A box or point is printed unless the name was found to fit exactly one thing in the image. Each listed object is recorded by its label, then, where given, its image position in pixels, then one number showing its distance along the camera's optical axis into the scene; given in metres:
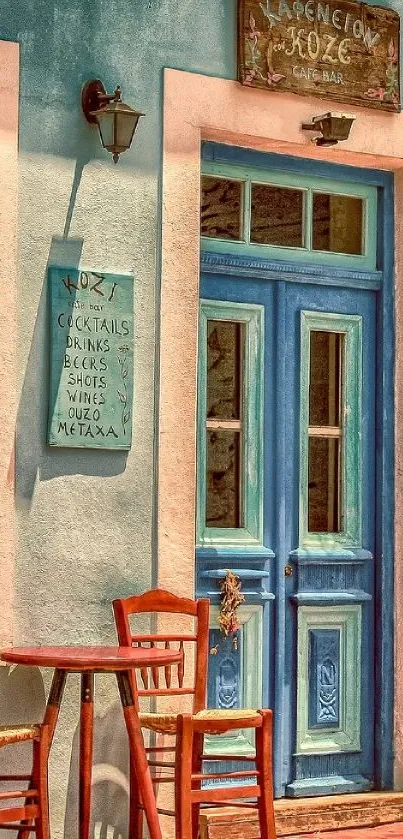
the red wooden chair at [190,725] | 6.50
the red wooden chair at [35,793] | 6.40
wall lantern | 7.07
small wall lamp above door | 7.80
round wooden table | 6.48
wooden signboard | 7.73
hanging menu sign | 7.14
